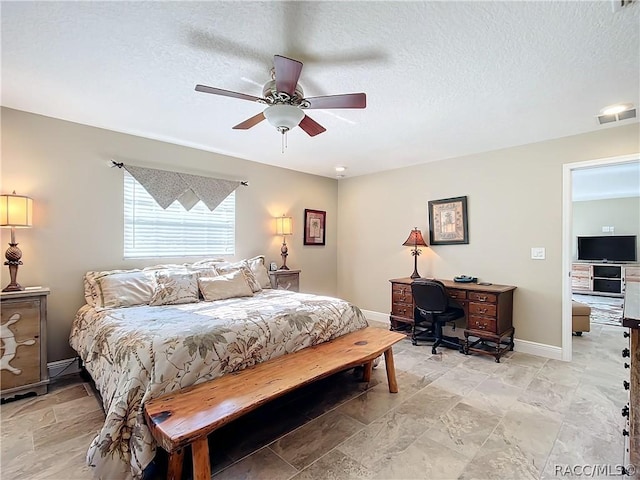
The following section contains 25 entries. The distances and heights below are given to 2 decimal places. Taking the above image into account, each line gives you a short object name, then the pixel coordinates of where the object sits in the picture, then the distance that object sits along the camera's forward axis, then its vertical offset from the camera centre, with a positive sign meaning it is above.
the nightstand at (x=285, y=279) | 4.52 -0.56
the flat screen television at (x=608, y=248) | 7.66 -0.14
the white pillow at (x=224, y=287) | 3.34 -0.49
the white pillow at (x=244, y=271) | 3.75 -0.36
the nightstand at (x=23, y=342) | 2.60 -0.85
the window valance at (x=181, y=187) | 3.65 +0.65
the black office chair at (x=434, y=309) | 3.74 -0.82
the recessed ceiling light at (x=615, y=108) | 2.78 +1.17
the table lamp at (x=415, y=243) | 4.57 -0.02
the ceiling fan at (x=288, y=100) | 2.01 +0.94
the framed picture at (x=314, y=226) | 5.40 +0.24
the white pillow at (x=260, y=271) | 4.09 -0.40
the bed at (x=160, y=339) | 1.74 -0.70
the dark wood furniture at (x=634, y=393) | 1.67 -0.78
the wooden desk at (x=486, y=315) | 3.60 -0.83
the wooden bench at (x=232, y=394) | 1.56 -0.89
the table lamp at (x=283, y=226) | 4.84 +0.21
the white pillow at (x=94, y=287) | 2.99 -0.46
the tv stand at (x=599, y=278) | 7.75 -0.87
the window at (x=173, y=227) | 3.64 +0.15
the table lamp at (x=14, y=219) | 2.68 +0.17
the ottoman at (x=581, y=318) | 4.36 -1.01
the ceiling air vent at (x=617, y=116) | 2.91 +1.16
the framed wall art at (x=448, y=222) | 4.36 +0.27
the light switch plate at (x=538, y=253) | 3.72 -0.13
